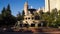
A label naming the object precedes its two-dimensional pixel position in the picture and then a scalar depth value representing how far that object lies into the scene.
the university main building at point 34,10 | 18.32
